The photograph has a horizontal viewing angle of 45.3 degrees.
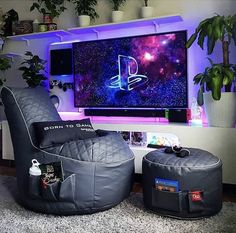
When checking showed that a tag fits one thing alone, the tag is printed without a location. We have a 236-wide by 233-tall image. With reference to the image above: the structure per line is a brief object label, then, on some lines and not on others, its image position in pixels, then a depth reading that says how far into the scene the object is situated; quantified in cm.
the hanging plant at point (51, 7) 322
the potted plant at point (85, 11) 304
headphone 186
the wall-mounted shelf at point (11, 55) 358
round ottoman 172
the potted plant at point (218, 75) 214
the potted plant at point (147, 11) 276
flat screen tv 271
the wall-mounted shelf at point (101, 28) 270
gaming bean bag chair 179
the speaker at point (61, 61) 328
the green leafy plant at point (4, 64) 341
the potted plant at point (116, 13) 290
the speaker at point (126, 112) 283
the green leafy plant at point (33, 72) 325
